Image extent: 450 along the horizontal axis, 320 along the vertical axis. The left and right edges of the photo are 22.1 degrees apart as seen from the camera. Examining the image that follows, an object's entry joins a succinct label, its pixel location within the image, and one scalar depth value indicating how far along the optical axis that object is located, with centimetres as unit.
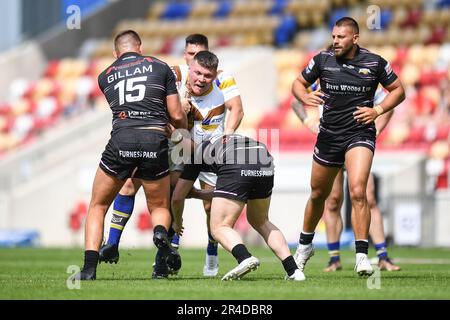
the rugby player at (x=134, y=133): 1047
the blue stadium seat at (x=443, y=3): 3165
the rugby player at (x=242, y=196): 1037
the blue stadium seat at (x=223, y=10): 3600
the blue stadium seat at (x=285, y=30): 3331
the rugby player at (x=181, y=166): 1129
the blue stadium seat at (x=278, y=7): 3459
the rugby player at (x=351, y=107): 1123
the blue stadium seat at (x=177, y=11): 3694
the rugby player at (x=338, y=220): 1305
